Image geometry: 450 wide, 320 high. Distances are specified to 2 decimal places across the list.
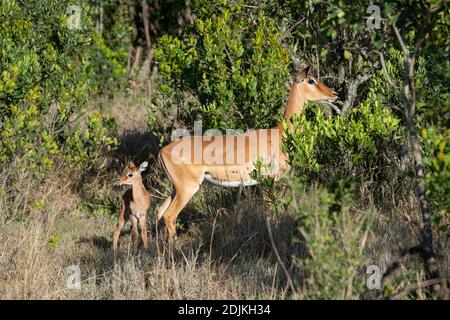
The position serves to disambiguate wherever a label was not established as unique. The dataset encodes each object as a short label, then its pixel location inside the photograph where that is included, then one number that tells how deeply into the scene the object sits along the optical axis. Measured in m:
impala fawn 14.96
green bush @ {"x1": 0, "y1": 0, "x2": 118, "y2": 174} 15.09
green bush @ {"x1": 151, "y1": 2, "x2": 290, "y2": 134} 15.73
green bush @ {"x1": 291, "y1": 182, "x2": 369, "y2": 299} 9.26
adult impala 15.23
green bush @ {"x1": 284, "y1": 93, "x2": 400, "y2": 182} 13.95
